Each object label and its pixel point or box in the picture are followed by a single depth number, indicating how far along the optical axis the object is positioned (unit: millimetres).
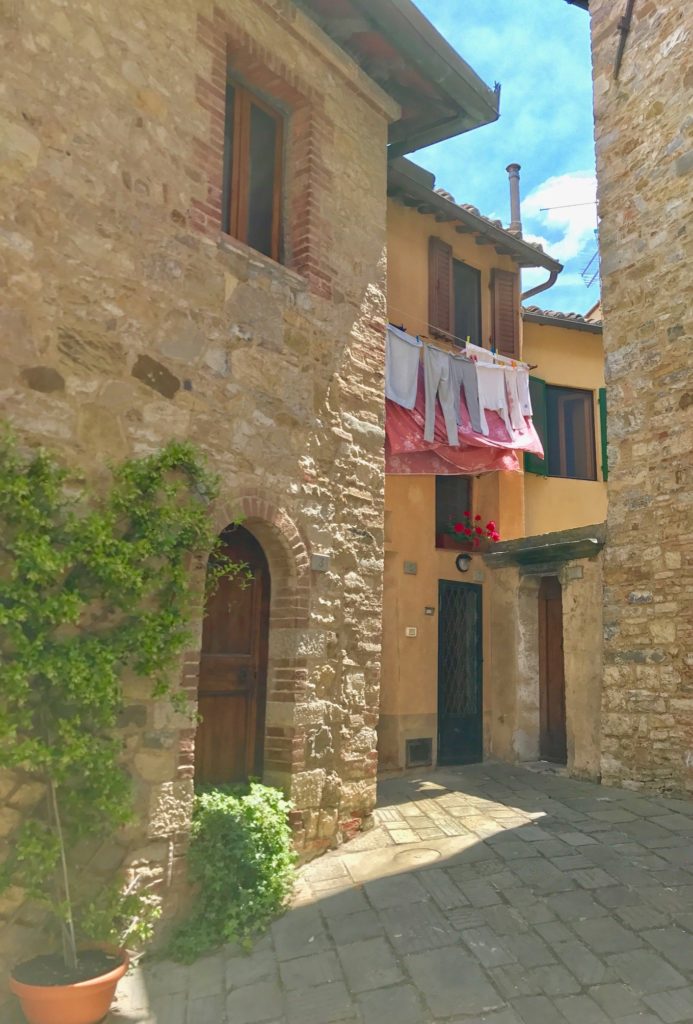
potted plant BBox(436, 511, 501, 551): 8992
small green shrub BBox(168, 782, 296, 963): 3863
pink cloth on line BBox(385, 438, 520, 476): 7688
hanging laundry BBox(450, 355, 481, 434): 8516
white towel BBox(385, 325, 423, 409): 7609
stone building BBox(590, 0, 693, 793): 6711
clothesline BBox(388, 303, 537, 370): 8797
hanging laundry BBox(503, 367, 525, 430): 9039
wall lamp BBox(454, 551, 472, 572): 8930
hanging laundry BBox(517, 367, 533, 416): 9211
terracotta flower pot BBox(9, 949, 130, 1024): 2994
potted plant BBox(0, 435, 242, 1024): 3186
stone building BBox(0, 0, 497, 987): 3924
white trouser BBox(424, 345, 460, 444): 8008
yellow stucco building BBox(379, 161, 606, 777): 7863
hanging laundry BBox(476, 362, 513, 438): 8812
